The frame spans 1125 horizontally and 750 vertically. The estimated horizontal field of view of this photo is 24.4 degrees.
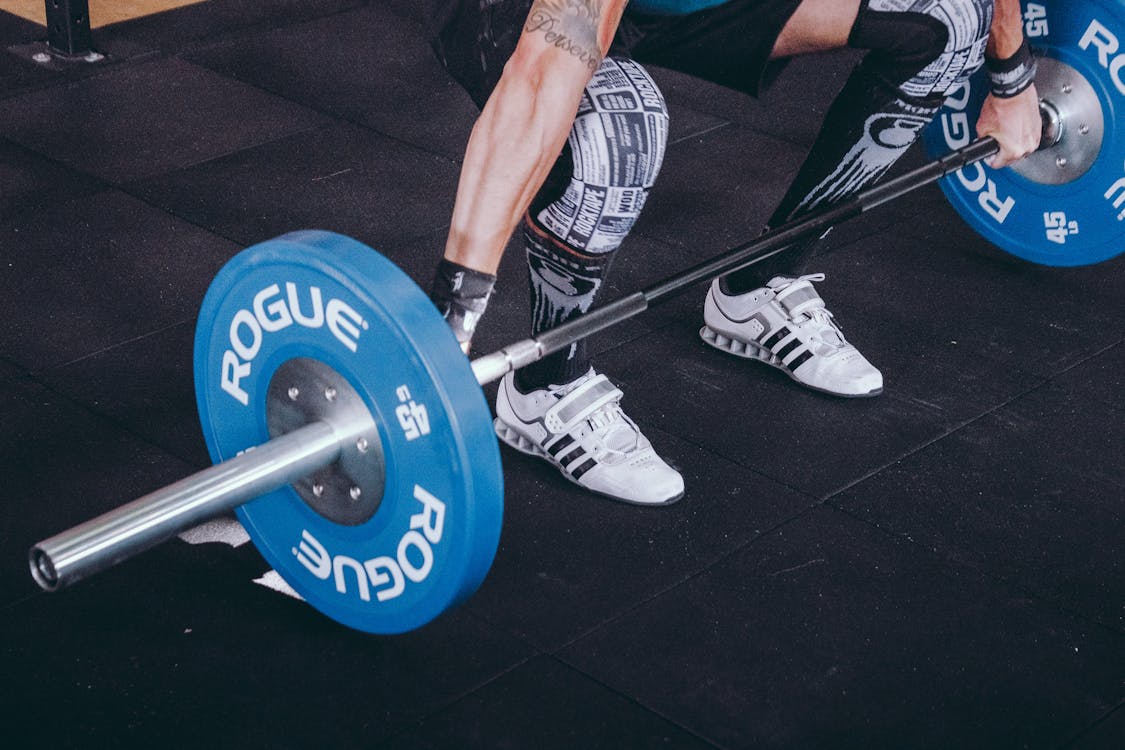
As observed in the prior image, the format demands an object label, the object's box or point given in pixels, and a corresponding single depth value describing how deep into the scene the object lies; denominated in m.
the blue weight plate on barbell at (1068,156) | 3.65
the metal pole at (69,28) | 4.65
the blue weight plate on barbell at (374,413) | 2.70
